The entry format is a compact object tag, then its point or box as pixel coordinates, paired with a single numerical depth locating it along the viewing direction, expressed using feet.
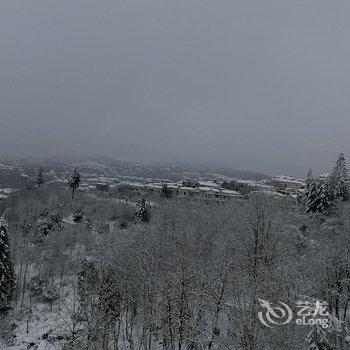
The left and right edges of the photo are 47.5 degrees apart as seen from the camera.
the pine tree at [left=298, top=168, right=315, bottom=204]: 175.66
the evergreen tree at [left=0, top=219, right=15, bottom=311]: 125.16
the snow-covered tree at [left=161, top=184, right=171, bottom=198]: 294.66
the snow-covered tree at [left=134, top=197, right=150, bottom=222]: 216.74
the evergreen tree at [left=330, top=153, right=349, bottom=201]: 180.14
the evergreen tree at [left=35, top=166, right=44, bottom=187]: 353.06
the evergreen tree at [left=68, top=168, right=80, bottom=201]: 277.03
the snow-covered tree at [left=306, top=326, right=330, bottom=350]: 44.27
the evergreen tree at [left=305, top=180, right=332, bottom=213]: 166.81
